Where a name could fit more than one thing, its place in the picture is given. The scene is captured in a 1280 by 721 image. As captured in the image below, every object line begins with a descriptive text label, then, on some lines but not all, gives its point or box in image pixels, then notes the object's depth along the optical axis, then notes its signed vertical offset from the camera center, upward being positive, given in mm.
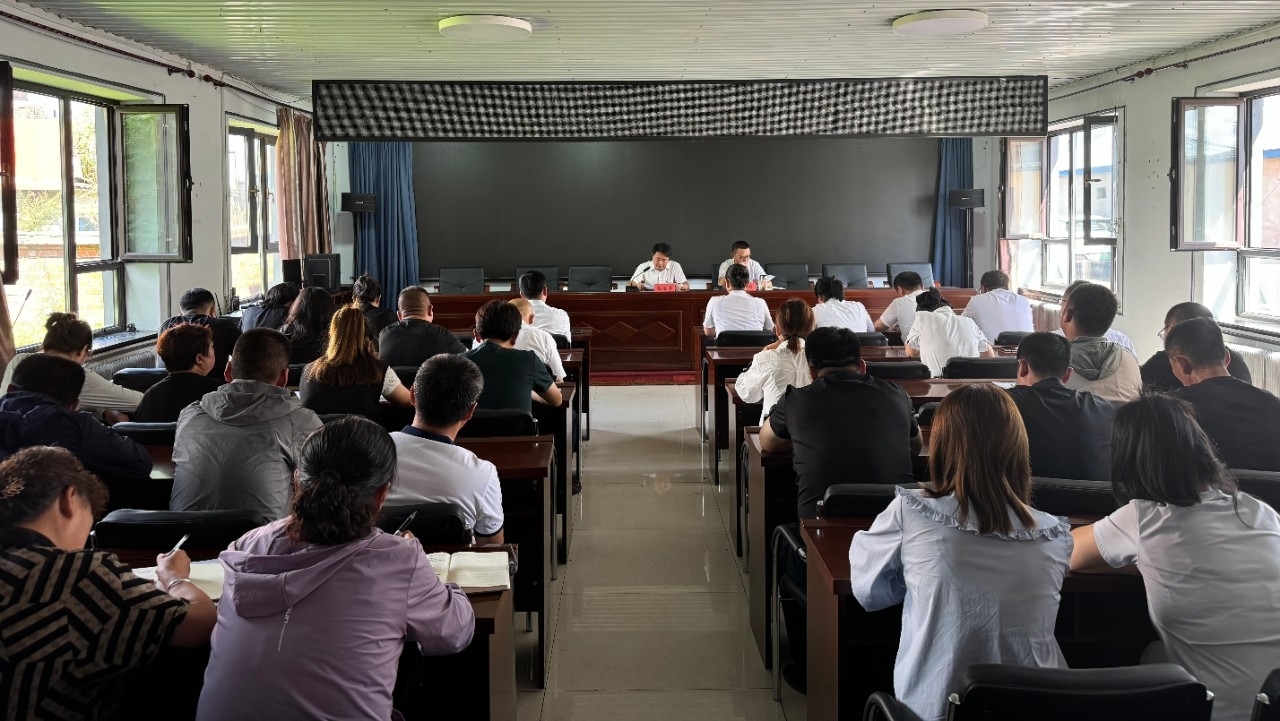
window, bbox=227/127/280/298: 9742 +643
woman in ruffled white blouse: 2018 -536
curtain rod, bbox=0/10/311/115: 5965 +1495
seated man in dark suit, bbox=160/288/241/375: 5820 -223
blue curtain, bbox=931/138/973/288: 12820 +618
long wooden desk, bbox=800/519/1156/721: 2549 -878
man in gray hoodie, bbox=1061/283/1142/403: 4289 -319
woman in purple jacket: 1786 -549
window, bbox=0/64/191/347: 6707 +533
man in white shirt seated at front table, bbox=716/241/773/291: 10427 +100
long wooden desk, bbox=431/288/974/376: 9992 -402
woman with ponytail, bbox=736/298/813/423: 4746 -376
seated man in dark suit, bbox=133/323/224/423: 4016 -358
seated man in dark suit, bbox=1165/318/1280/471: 3420 -418
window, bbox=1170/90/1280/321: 7520 +585
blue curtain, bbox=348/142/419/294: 12797 +718
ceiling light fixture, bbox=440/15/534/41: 6469 +1514
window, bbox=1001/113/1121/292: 9523 +655
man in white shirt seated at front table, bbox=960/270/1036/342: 7340 -242
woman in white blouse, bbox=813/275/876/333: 7108 -218
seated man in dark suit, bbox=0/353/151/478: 3143 -411
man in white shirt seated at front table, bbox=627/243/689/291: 10648 +38
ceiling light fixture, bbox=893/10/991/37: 6375 +1498
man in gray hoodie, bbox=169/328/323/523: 3088 -484
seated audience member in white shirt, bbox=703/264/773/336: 7898 -242
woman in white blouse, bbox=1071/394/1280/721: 2006 -527
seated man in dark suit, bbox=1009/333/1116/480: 3281 -472
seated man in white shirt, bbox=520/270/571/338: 7066 -200
